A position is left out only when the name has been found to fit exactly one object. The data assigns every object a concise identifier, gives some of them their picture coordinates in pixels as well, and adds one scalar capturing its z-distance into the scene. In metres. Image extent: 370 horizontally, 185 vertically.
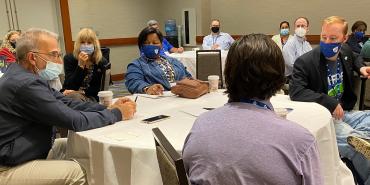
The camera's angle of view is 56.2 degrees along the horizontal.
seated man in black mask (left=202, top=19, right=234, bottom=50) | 6.55
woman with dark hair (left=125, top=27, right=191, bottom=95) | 3.03
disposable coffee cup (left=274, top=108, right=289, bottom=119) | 1.83
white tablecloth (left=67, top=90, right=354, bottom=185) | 1.65
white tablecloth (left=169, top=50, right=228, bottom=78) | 5.28
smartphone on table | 2.01
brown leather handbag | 2.55
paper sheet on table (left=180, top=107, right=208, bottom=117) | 2.16
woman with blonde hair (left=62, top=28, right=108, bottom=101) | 3.49
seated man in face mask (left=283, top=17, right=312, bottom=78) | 4.90
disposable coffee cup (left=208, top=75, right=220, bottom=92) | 2.78
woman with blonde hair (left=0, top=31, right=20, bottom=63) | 4.17
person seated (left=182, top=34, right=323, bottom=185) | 0.98
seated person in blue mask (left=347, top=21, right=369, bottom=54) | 5.81
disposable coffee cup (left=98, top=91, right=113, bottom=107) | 2.37
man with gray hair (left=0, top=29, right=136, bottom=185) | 1.78
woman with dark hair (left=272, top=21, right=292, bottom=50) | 6.08
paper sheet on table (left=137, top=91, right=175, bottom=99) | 2.69
